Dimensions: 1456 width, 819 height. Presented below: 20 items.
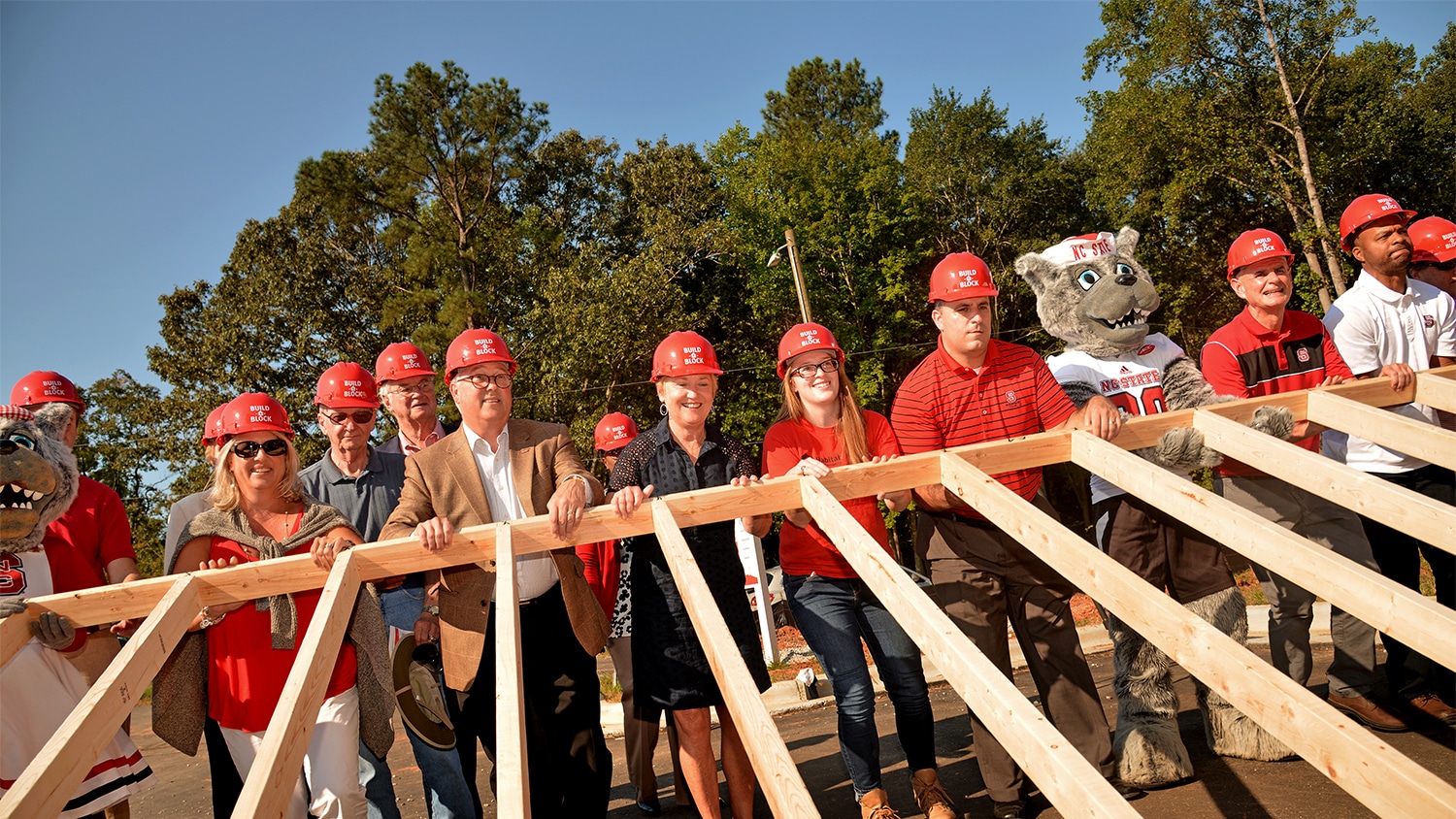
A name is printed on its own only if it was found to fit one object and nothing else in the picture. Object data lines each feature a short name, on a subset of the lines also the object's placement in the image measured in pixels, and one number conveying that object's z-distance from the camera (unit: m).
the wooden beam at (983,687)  2.12
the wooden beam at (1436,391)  4.32
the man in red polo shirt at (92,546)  4.04
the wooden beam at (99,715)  2.48
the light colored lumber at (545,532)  3.58
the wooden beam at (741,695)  2.37
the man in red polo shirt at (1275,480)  4.71
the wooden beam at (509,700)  2.30
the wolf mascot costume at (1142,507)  4.31
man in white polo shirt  4.96
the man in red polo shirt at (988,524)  4.13
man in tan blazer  3.98
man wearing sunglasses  4.86
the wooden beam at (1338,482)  3.18
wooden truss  2.30
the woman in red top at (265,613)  3.64
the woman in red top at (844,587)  4.07
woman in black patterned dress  4.11
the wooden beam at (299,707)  2.44
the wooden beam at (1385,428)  3.70
